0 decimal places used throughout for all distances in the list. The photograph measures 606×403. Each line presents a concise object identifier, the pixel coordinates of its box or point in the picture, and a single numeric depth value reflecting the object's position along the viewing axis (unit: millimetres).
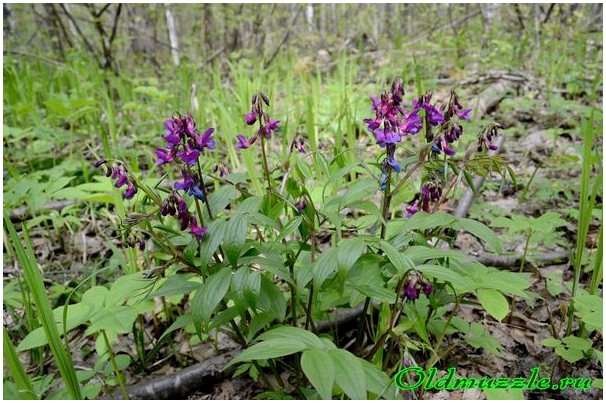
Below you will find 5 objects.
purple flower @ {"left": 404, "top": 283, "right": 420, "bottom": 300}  407
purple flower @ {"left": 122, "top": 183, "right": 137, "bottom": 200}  477
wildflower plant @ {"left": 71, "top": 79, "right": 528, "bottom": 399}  421
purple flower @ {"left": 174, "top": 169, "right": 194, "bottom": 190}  475
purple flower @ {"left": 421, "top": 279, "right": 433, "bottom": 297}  404
